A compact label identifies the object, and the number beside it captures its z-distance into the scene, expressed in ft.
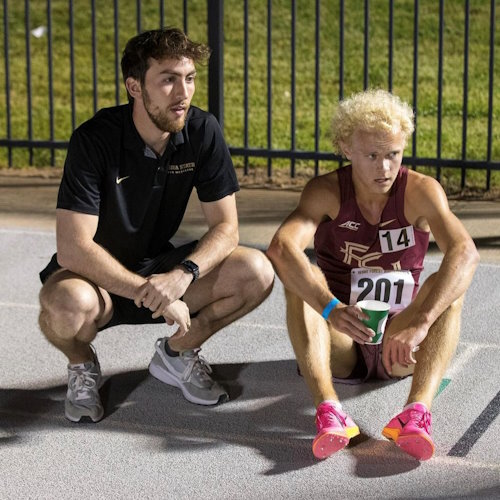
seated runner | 25.63
